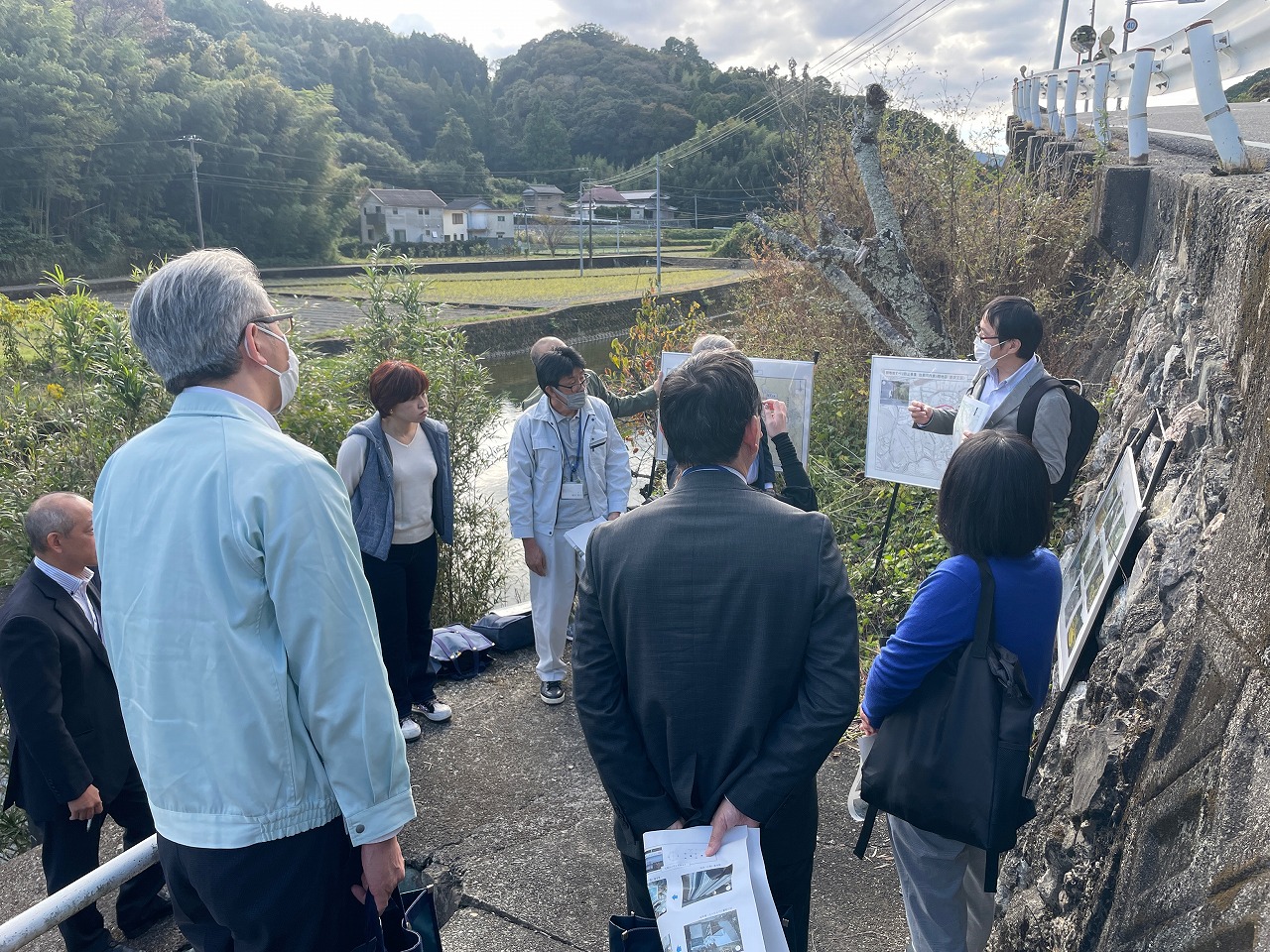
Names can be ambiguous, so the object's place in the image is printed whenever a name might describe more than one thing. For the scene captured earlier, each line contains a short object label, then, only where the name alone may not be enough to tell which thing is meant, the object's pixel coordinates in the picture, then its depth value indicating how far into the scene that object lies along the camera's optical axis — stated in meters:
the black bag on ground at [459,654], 4.51
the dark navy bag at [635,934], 1.83
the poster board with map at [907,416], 3.99
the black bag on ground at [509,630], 4.82
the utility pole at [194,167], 39.78
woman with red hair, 3.63
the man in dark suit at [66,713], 2.64
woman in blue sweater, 1.94
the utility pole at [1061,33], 19.00
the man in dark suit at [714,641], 1.70
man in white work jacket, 3.99
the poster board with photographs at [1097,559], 2.53
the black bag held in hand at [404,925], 1.75
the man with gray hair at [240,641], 1.52
